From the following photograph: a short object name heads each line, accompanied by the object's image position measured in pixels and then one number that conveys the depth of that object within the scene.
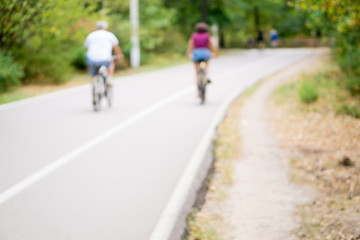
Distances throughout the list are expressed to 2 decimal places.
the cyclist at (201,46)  12.02
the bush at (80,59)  21.79
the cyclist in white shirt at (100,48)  9.04
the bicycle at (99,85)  10.69
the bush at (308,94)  12.48
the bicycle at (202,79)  12.32
